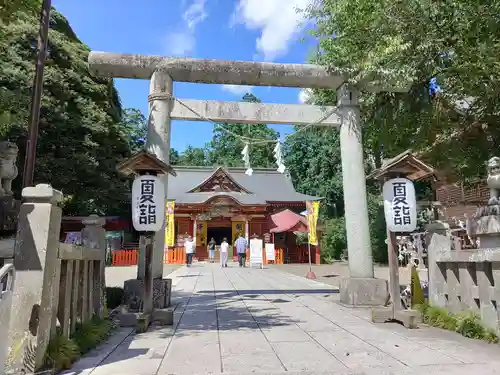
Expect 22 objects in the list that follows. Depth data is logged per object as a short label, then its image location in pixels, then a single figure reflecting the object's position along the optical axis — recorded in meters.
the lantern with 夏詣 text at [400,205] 6.29
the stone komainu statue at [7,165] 4.37
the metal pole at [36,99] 7.02
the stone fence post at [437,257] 6.19
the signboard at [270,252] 24.05
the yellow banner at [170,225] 22.75
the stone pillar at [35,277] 3.41
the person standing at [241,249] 20.97
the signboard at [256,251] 21.00
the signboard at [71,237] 14.32
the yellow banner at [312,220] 18.61
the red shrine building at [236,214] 26.53
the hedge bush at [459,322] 4.93
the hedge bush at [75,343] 3.74
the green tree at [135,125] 34.94
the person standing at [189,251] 21.02
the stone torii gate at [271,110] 7.64
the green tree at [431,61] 6.35
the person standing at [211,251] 25.05
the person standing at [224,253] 20.91
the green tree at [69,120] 17.47
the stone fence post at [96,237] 6.25
